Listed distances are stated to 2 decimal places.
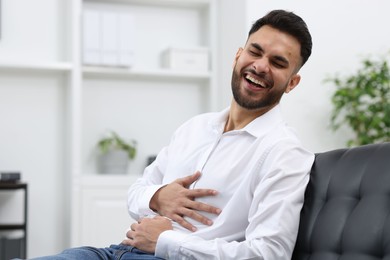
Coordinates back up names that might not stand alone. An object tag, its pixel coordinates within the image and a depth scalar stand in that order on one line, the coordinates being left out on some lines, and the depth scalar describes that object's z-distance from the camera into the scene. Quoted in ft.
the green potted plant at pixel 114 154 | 13.32
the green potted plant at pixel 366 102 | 12.80
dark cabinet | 11.82
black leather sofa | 4.61
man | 5.06
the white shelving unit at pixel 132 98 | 12.80
